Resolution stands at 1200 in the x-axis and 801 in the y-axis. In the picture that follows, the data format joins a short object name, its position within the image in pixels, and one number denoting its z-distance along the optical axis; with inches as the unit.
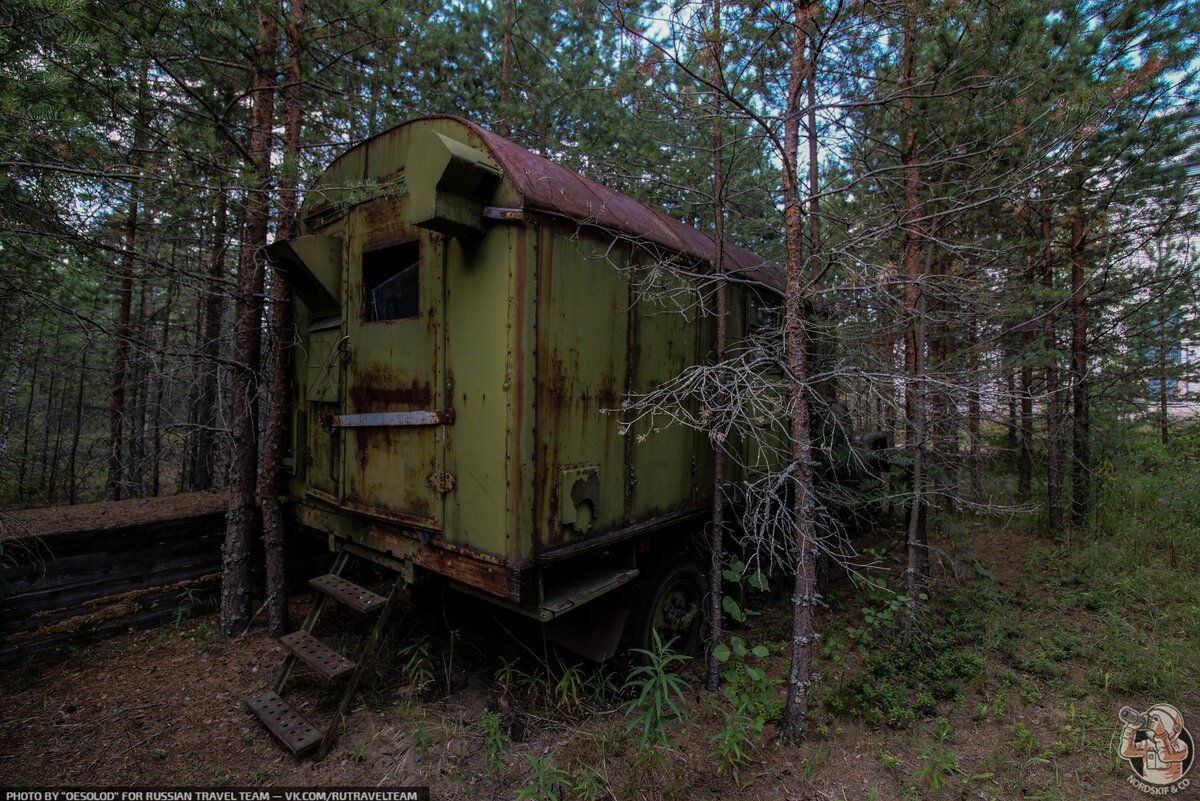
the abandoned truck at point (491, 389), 107.3
